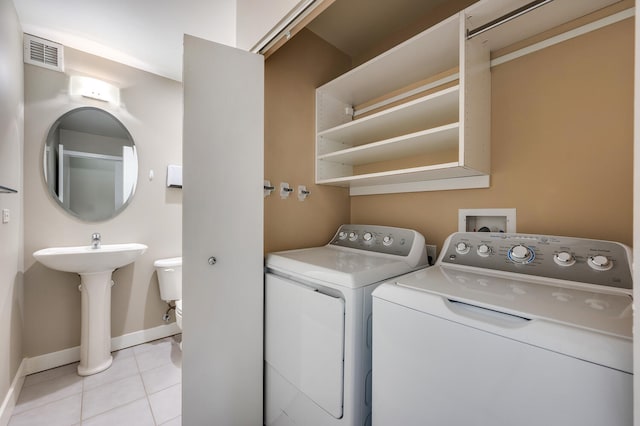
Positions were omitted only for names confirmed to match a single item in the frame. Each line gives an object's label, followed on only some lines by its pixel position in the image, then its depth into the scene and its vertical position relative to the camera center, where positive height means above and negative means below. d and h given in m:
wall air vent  1.97 +1.22
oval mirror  2.14 +0.40
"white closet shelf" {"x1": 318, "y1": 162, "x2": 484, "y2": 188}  1.29 +0.21
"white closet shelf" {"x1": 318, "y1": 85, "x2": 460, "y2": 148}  1.30 +0.54
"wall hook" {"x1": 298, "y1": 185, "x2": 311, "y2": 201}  1.83 +0.13
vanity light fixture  2.18 +1.04
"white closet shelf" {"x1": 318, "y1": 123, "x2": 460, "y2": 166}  1.29 +0.38
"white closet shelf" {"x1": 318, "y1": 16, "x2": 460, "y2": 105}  1.29 +0.85
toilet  2.44 -0.65
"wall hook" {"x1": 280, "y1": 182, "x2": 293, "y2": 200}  1.74 +0.14
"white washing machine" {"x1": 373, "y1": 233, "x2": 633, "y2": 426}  0.60 -0.35
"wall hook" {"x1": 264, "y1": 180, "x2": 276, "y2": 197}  1.63 +0.14
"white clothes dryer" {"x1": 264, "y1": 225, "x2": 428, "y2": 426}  1.05 -0.52
